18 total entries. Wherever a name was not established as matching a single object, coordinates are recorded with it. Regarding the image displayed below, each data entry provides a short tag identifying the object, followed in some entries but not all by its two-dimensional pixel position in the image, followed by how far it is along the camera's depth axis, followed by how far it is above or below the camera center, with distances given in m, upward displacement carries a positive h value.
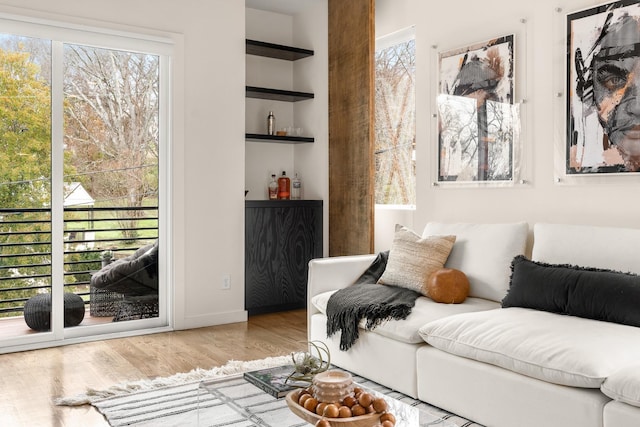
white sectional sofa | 2.16 -0.57
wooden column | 4.78 +0.66
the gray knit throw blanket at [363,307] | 3.08 -0.53
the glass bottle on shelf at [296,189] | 5.52 +0.16
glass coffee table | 1.97 -0.70
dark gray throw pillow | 2.54 -0.39
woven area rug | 2.12 -0.94
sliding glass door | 3.87 +0.16
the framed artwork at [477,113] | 3.70 +0.60
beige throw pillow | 3.41 -0.31
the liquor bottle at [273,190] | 5.43 +0.15
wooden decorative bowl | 1.85 -0.67
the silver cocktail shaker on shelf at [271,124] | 5.35 +0.73
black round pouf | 3.95 -0.70
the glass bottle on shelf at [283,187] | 5.44 +0.17
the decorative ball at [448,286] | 3.24 -0.44
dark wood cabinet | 4.98 -0.37
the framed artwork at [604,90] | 3.05 +0.61
